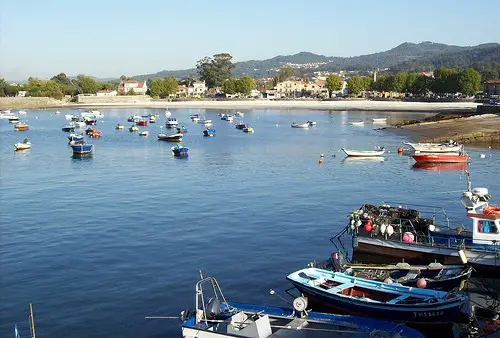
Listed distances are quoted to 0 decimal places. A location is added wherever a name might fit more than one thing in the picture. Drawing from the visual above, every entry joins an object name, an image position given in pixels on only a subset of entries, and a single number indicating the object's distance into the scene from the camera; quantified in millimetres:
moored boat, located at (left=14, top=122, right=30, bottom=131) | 131875
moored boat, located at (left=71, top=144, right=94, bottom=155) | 84062
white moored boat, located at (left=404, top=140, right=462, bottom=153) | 76688
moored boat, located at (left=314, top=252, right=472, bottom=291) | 26516
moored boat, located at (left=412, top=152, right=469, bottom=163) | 73938
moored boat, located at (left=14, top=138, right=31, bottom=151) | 92250
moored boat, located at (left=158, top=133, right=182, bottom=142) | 102675
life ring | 30812
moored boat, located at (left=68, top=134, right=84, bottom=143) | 96862
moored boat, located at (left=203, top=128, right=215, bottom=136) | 115000
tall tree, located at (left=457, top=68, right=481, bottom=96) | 196625
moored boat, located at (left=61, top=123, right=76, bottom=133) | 128750
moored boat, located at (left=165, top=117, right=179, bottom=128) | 132625
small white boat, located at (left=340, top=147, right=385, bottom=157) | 80250
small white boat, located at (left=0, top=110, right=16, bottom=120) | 172250
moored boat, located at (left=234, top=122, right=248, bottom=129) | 129750
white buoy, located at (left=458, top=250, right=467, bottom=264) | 29006
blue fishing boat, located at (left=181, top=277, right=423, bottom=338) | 21750
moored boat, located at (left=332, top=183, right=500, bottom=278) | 30453
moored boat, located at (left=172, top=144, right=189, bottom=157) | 83000
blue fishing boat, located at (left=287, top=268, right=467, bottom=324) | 24031
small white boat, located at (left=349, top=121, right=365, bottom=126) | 136625
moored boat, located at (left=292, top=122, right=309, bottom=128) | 132625
